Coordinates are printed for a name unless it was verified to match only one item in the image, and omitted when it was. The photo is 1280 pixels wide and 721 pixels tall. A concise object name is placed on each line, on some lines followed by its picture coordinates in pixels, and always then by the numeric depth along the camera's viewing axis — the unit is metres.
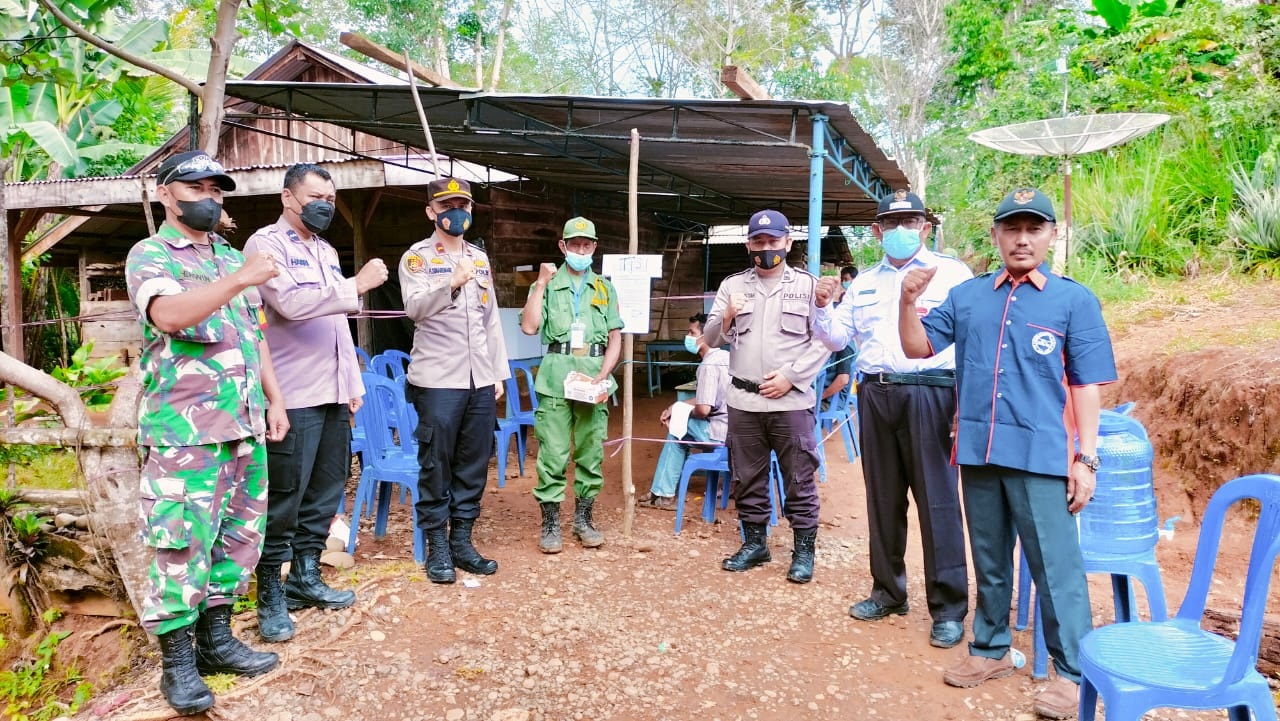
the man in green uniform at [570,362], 4.39
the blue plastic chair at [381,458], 4.43
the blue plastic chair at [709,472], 4.91
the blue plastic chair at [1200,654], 1.91
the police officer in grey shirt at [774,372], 3.88
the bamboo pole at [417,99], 3.92
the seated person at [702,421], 5.14
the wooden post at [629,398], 4.62
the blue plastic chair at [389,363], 6.63
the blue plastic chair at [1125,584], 2.72
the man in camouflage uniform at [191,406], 2.55
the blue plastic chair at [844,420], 6.63
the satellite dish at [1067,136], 6.65
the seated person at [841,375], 5.70
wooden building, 5.61
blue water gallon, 2.79
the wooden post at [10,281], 8.97
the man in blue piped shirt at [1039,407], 2.60
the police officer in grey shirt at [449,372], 3.82
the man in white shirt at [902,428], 3.24
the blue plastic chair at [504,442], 5.97
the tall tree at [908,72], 22.88
